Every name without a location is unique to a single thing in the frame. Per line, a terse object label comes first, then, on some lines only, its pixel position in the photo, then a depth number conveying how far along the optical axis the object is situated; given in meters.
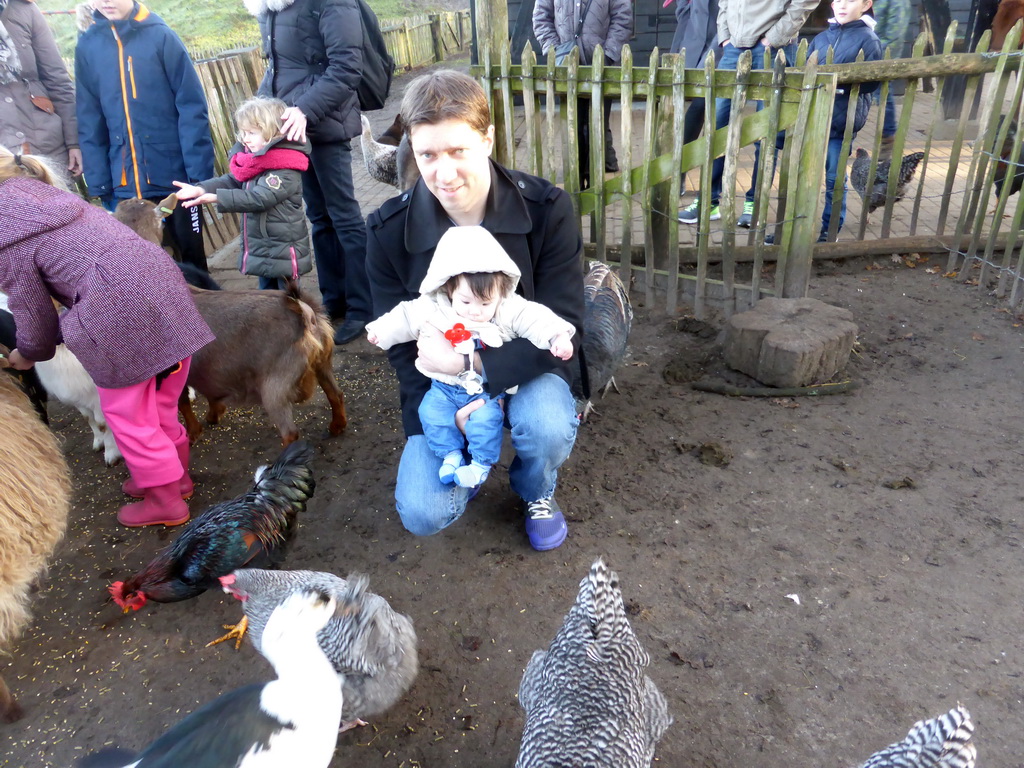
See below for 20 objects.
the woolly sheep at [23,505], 2.58
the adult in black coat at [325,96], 4.62
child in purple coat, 2.89
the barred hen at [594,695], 1.97
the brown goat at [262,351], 3.73
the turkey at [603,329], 3.97
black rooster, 2.93
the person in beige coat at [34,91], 4.92
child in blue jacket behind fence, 5.76
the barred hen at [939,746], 1.72
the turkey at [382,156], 6.09
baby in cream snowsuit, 2.58
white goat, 3.60
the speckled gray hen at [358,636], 2.33
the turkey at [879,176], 6.17
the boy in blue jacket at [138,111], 4.66
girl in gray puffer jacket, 4.44
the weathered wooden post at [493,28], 5.07
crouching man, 2.70
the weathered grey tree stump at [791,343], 4.30
